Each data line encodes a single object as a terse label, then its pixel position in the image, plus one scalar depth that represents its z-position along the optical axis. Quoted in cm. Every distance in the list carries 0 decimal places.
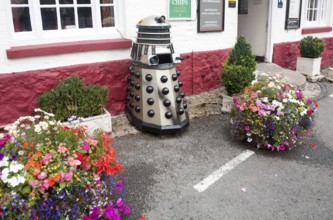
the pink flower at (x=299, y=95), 450
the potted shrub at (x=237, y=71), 570
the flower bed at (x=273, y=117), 418
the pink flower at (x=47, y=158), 244
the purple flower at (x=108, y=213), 257
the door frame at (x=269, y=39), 829
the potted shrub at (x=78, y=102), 436
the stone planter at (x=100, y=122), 452
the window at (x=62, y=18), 451
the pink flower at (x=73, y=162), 247
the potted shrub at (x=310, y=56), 862
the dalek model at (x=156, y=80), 457
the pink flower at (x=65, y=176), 239
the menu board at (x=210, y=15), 641
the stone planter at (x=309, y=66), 871
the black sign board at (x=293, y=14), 873
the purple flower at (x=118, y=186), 280
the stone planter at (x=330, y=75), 905
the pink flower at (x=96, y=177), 258
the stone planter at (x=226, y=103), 592
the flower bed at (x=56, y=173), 231
